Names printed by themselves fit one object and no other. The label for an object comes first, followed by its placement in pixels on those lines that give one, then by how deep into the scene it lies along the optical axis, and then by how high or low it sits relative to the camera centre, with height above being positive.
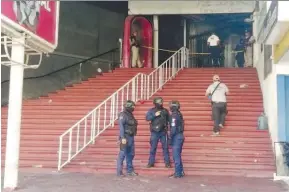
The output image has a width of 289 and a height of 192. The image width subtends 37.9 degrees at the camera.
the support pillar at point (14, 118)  6.82 -0.02
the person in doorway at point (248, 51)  15.55 +2.57
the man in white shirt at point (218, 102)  10.17 +0.42
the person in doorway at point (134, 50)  16.64 +2.68
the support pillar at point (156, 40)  17.34 +3.25
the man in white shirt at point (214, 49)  17.06 +2.94
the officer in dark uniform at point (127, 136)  8.20 -0.35
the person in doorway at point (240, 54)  17.03 +2.68
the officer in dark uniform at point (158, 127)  8.65 -0.18
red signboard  6.26 +1.61
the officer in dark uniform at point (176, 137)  8.18 -0.36
